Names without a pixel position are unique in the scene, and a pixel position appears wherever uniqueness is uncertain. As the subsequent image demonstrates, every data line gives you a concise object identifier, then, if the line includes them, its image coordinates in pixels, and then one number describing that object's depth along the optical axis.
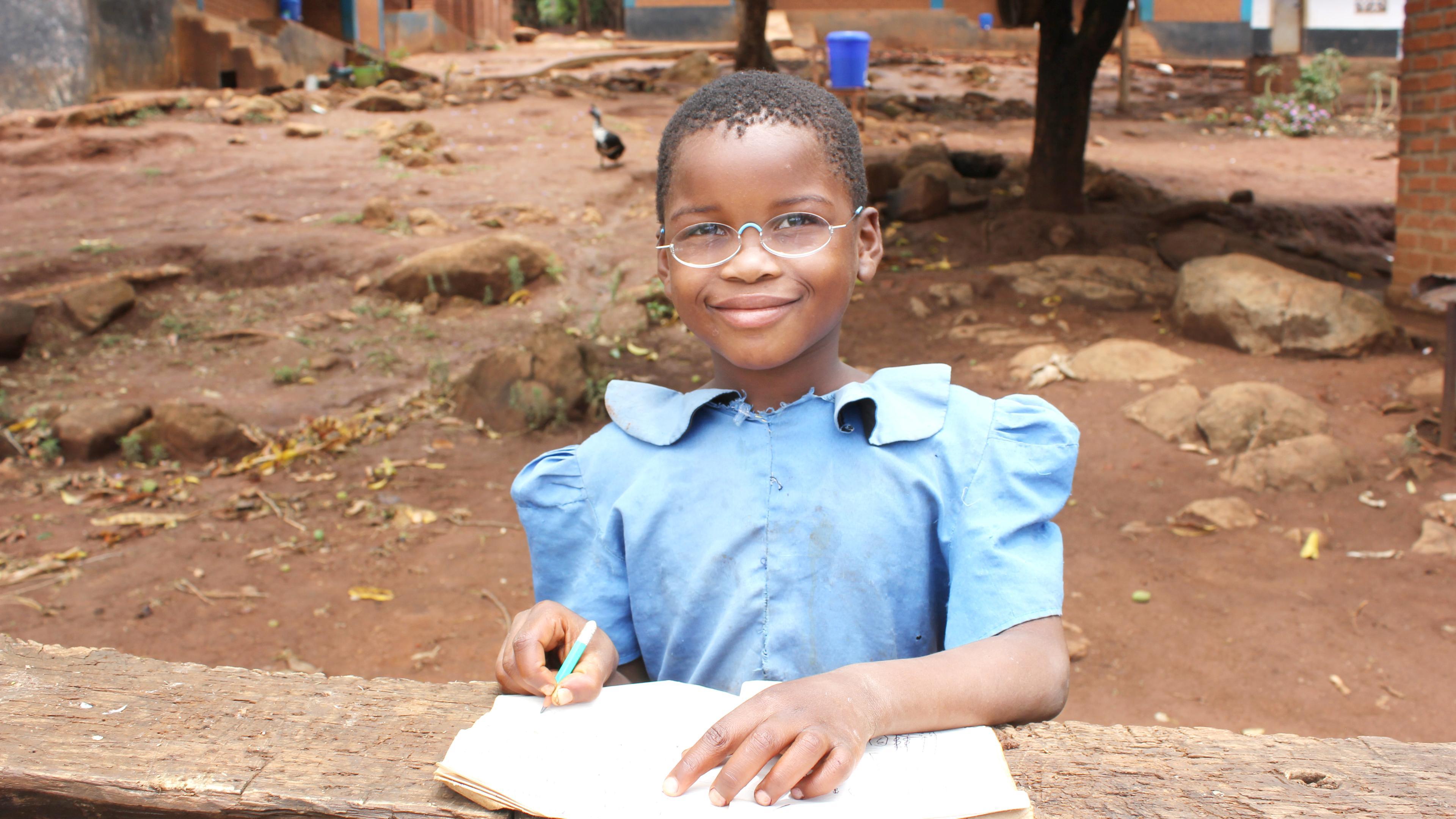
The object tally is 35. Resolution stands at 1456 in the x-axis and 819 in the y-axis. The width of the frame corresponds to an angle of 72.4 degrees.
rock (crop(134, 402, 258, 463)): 4.55
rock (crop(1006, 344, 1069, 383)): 5.32
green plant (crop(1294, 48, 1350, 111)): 13.70
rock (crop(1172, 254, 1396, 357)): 5.23
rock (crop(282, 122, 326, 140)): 9.93
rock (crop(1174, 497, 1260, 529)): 3.81
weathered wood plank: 0.98
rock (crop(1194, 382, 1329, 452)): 4.34
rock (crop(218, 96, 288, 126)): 10.34
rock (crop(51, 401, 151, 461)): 4.49
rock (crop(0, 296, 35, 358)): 5.36
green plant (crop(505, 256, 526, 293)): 6.45
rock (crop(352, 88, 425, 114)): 11.31
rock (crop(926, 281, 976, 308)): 6.38
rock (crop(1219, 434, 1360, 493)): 4.02
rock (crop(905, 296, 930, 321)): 6.29
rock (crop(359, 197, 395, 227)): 7.50
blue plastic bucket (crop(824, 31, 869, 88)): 10.61
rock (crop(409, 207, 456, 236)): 7.42
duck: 8.82
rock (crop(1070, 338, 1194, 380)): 5.18
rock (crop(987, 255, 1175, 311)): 6.22
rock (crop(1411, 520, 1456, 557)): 3.48
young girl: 1.20
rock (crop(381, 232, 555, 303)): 6.42
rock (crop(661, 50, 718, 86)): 14.35
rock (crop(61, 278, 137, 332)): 5.79
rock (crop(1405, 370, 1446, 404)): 4.60
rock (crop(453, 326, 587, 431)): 5.01
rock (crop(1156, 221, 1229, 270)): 6.89
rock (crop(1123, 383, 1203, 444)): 4.56
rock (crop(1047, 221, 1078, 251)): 7.19
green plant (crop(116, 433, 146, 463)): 4.50
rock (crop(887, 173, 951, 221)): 7.83
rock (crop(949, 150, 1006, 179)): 9.16
